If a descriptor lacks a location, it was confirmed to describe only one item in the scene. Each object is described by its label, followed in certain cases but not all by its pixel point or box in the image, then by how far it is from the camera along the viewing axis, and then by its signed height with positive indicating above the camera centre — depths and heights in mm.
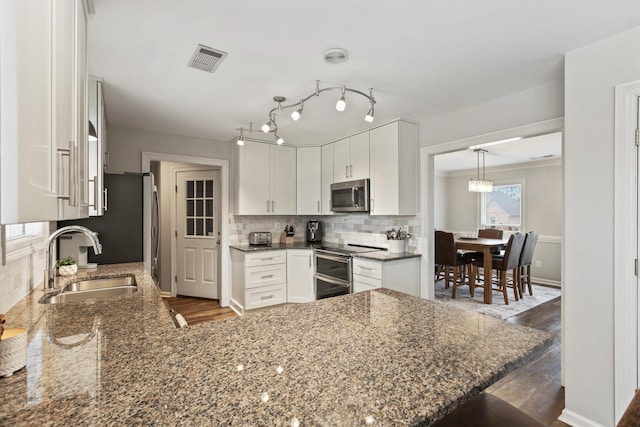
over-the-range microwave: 3631 +184
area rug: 4234 -1360
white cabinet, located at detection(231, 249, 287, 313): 3863 -878
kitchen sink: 1842 -523
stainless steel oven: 3508 -758
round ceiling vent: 1871 +964
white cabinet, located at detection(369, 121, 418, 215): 3244 +458
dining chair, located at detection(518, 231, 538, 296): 4723 -768
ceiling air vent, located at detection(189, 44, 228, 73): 1900 +981
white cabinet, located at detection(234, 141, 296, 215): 4094 +434
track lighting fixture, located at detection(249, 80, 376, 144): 2189 +913
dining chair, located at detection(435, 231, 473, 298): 4766 -690
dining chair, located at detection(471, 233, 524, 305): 4465 -756
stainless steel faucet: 1755 -235
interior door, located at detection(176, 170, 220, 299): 4770 -343
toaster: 4312 -381
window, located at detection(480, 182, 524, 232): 6523 +78
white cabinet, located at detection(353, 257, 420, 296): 3117 -666
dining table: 4531 -657
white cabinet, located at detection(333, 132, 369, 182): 3674 +664
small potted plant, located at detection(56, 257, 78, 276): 2270 -413
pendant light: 5832 +470
